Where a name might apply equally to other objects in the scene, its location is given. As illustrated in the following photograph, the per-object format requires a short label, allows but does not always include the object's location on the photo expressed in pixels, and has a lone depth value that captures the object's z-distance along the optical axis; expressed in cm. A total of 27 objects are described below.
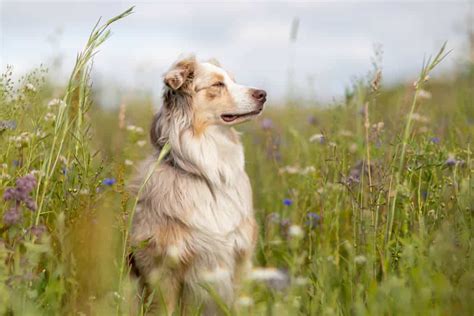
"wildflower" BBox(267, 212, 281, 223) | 511
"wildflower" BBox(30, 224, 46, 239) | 283
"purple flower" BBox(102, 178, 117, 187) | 424
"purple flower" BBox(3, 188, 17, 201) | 287
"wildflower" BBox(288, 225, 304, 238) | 248
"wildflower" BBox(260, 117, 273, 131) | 596
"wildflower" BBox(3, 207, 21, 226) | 282
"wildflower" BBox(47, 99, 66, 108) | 427
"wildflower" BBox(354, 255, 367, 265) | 332
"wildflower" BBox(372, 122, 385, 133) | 407
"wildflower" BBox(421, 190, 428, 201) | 443
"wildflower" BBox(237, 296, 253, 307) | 255
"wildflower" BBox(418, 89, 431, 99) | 552
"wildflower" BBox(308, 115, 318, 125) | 729
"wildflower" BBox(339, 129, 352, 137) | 559
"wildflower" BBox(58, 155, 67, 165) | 360
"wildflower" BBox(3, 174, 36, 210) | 287
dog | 393
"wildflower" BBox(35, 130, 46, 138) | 372
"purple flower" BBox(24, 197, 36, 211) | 288
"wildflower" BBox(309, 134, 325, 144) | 516
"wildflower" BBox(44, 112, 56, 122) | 414
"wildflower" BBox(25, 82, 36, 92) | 369
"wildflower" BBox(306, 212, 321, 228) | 463
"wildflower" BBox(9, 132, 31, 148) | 357
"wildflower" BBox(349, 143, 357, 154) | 546
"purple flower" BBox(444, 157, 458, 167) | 379
